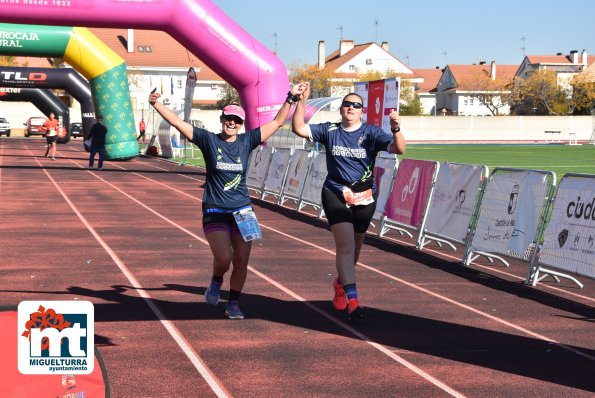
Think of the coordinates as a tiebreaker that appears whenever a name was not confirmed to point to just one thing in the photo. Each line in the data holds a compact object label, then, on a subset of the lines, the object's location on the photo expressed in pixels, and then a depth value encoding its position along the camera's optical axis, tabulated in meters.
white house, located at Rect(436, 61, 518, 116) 122.50
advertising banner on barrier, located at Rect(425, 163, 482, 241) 12.95
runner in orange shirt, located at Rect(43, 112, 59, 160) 39.94
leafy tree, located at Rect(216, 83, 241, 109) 104.88
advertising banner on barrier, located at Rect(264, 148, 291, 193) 21.88
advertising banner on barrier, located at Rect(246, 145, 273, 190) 23.47
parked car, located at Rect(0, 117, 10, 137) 75.06
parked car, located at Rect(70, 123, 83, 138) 74.19
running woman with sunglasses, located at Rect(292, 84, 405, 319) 8.81
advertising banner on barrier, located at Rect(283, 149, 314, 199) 20.23
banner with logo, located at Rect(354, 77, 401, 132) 18.22
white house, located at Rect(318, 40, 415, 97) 134.25
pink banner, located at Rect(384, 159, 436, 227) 14.44
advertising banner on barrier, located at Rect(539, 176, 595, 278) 10.19
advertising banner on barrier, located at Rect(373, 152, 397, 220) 15.89
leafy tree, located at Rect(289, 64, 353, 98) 119.88
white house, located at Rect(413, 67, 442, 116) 148.88
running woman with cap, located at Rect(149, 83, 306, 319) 8.46
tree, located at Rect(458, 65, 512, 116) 117.31
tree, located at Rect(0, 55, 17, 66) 93.91
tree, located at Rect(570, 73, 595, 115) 97.38
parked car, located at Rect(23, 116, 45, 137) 74.00
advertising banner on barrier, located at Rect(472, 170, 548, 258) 11.36
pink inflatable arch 23.19
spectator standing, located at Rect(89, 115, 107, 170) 32.69
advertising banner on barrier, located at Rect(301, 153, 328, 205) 18.97
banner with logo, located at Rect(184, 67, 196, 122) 28.40
